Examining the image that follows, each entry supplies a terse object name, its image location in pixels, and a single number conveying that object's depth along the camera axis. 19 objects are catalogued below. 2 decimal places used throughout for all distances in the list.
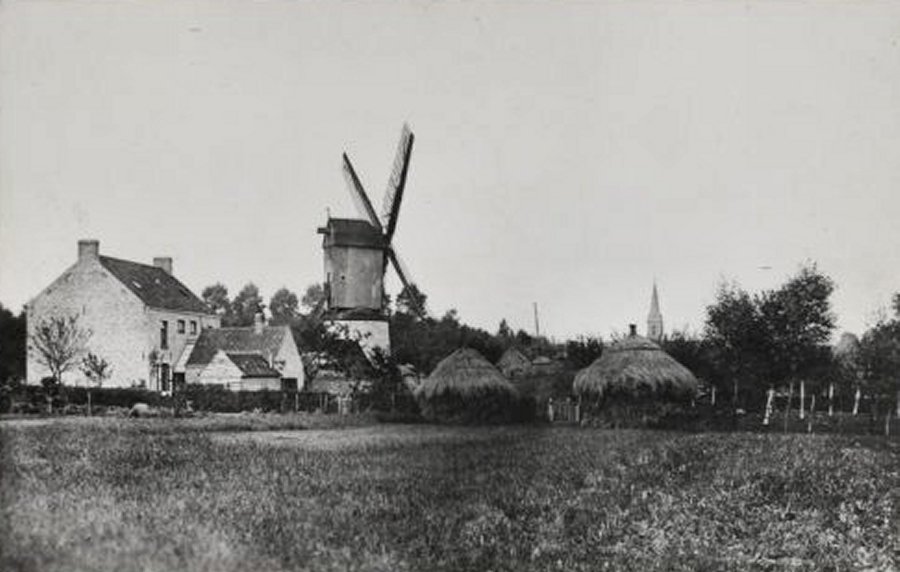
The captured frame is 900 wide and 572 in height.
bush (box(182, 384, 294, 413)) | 42.66
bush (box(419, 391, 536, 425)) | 36.31
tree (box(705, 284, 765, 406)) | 45.31
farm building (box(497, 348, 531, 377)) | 55.38
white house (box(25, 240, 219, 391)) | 51.06
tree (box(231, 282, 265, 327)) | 127.56
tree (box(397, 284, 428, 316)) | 50.56
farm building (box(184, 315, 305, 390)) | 53.41
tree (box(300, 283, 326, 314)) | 130.88
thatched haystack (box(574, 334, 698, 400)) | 37.88
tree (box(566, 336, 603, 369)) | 46.03
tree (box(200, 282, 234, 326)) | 129.62
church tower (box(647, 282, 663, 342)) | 132.57
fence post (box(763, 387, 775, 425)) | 39.56
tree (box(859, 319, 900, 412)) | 38.03
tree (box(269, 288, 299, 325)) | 137.50
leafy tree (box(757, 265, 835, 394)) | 44.94
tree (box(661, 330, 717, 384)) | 44.69
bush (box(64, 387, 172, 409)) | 39.28
